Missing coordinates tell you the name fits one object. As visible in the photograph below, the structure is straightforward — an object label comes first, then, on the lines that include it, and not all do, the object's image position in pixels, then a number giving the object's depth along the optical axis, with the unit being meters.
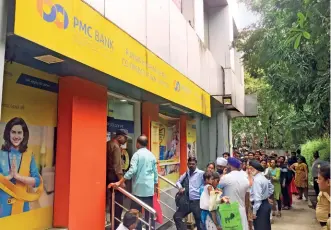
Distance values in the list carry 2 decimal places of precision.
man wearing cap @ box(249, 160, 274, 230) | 5.86
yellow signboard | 2.84
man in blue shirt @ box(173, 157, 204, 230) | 6.05
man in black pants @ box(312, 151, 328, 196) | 11.12
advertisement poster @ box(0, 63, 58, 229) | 3.72
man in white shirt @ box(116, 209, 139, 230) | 3.99
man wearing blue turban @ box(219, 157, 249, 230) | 5.14
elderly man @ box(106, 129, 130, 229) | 5.25
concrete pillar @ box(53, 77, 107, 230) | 4.29
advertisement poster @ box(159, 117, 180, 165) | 8.41
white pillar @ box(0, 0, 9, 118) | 2.72
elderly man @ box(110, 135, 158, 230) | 5.27
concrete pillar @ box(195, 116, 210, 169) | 12.84
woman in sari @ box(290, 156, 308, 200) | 11.97
